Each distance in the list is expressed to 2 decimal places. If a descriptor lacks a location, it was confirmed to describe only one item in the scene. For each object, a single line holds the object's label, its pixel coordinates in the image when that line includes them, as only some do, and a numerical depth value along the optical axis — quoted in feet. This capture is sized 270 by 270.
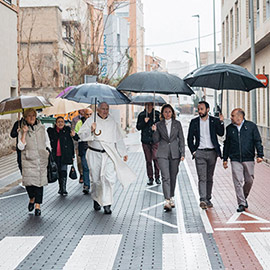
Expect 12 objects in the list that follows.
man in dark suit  31.76
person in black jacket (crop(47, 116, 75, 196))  38.37
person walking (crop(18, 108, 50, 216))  31.37
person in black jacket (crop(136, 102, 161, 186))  42.57
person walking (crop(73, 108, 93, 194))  39.81
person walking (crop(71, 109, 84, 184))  41.63
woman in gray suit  32.60
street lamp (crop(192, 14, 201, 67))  226.17
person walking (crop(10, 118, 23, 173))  32.50
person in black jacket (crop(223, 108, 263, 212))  31.01
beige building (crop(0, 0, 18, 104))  75.72
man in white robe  31.86
